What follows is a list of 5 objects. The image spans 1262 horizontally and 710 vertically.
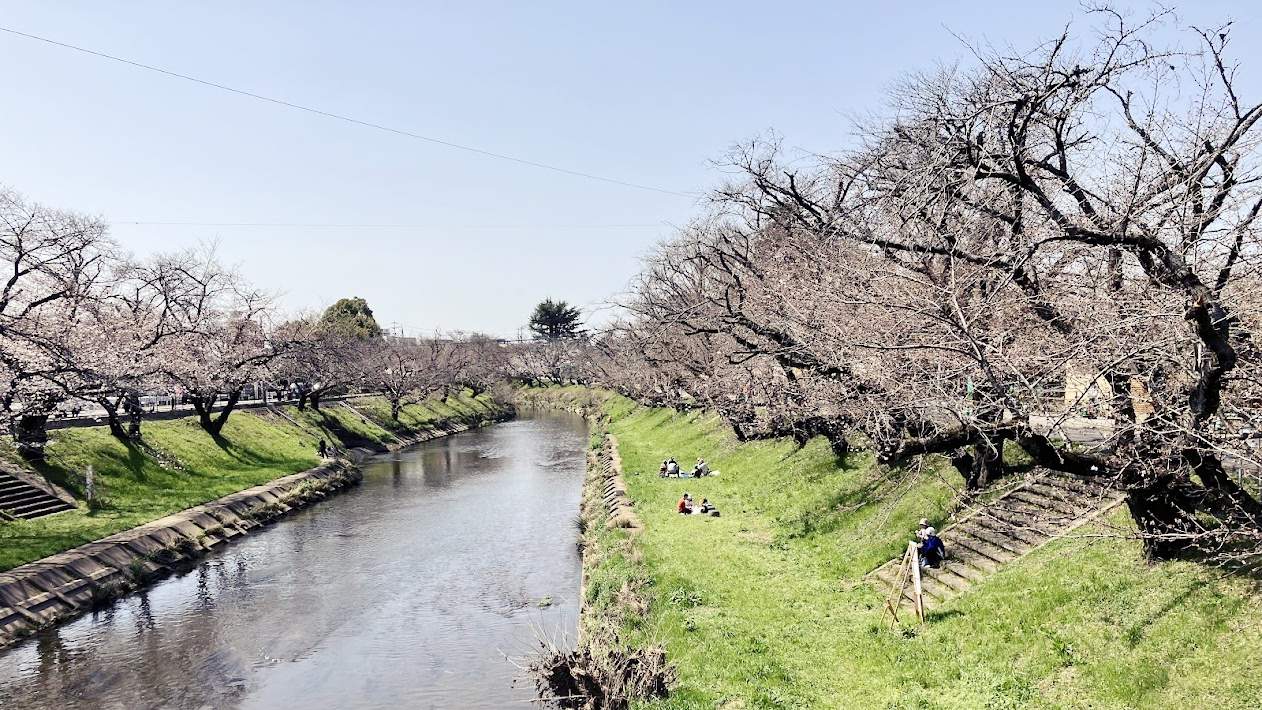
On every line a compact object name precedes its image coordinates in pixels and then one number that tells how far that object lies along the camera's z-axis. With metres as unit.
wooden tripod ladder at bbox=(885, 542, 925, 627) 13.45
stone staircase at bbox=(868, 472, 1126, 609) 14.64
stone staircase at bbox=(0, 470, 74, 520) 25.22
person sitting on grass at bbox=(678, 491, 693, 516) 25.06
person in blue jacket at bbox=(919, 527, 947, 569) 15.56
